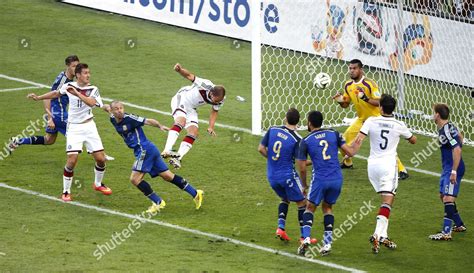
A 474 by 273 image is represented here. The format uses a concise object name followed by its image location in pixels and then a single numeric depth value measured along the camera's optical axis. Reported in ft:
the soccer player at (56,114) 59.88
